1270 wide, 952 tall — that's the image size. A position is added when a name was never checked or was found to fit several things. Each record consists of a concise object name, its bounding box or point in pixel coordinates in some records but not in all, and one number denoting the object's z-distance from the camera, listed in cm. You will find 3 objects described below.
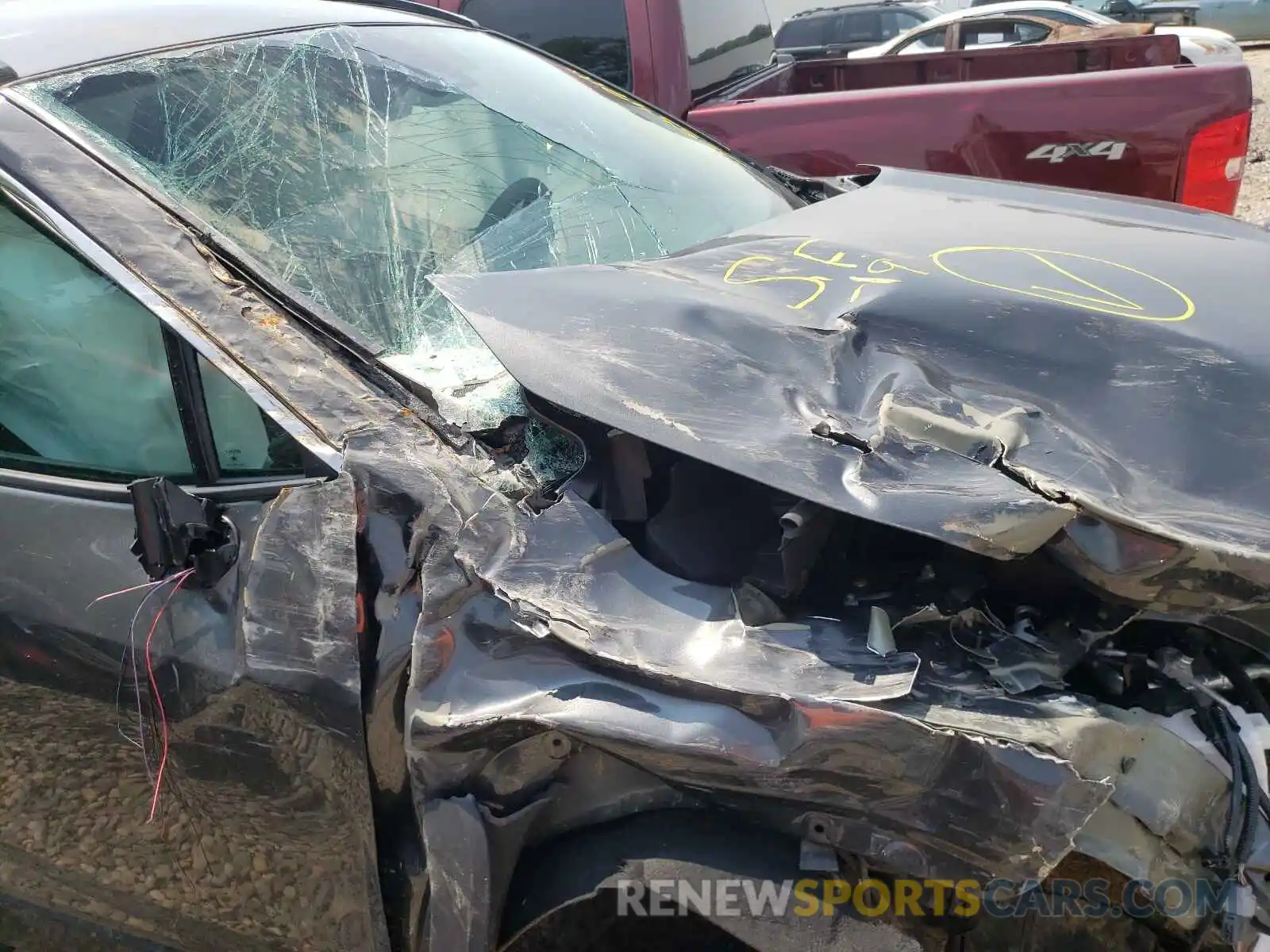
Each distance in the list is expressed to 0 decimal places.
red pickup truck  402
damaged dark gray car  138
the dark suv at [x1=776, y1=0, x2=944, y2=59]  1320
